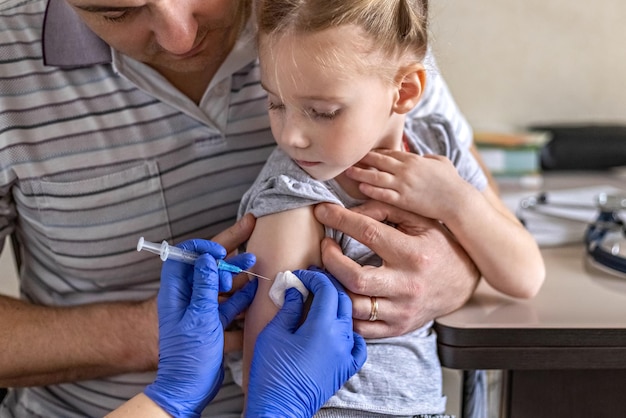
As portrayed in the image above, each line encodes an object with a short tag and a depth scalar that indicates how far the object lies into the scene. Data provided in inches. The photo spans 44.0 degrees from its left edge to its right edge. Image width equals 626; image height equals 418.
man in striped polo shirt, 53.2
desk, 48.8
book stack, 84.8
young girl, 43.1
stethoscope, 58.4
